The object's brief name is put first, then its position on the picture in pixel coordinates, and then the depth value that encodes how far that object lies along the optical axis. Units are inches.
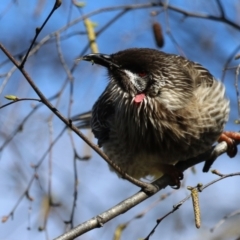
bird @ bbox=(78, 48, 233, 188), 335.3
